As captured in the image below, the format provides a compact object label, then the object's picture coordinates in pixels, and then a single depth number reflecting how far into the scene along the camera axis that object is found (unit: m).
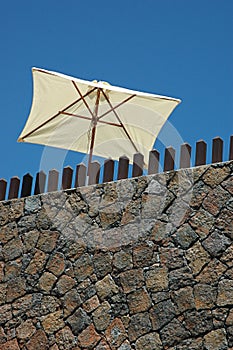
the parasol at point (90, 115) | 15.52
